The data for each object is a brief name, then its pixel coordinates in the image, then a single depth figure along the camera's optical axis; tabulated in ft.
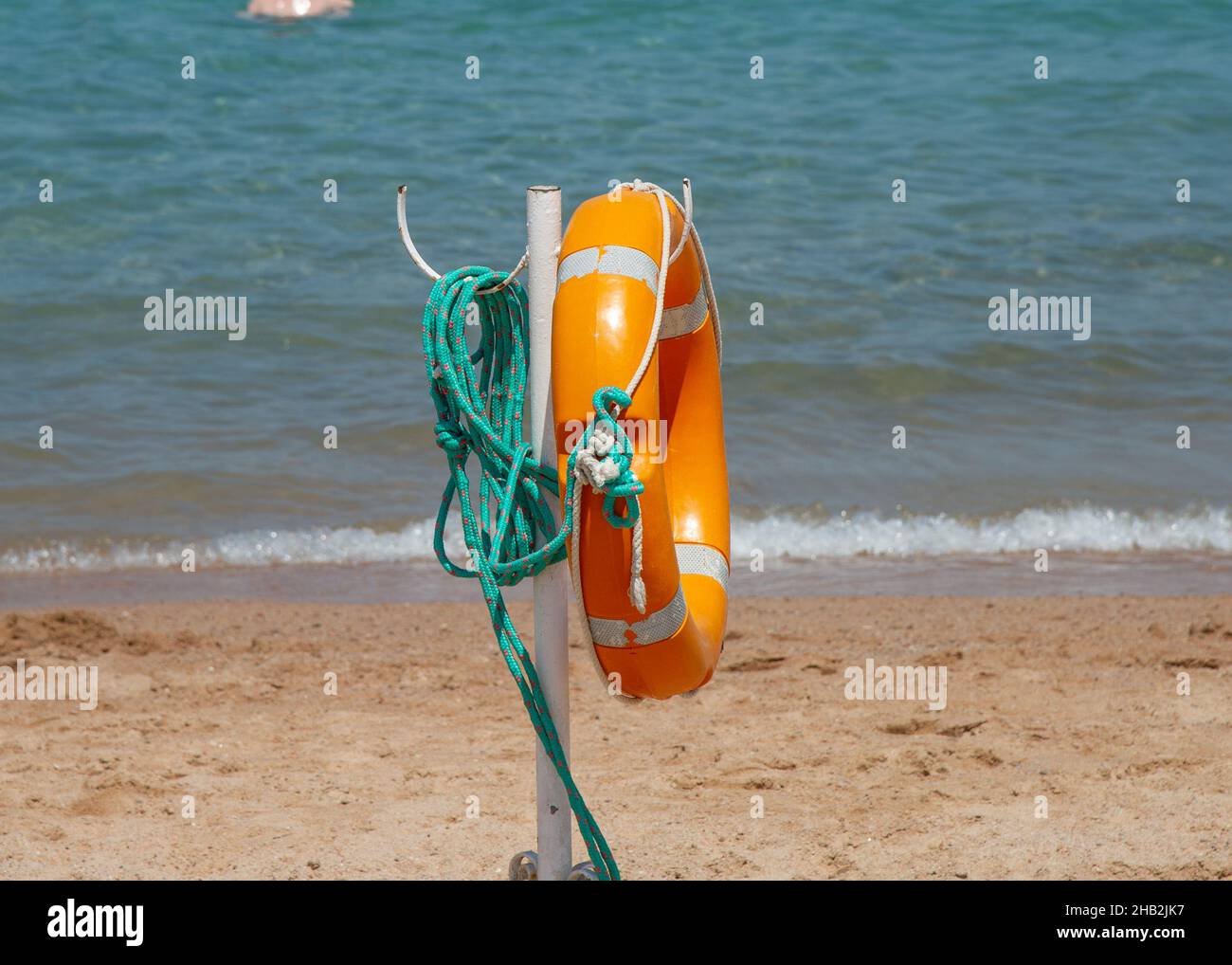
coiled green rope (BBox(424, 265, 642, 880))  19.60
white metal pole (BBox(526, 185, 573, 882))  19.27
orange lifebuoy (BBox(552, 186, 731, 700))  17.98
